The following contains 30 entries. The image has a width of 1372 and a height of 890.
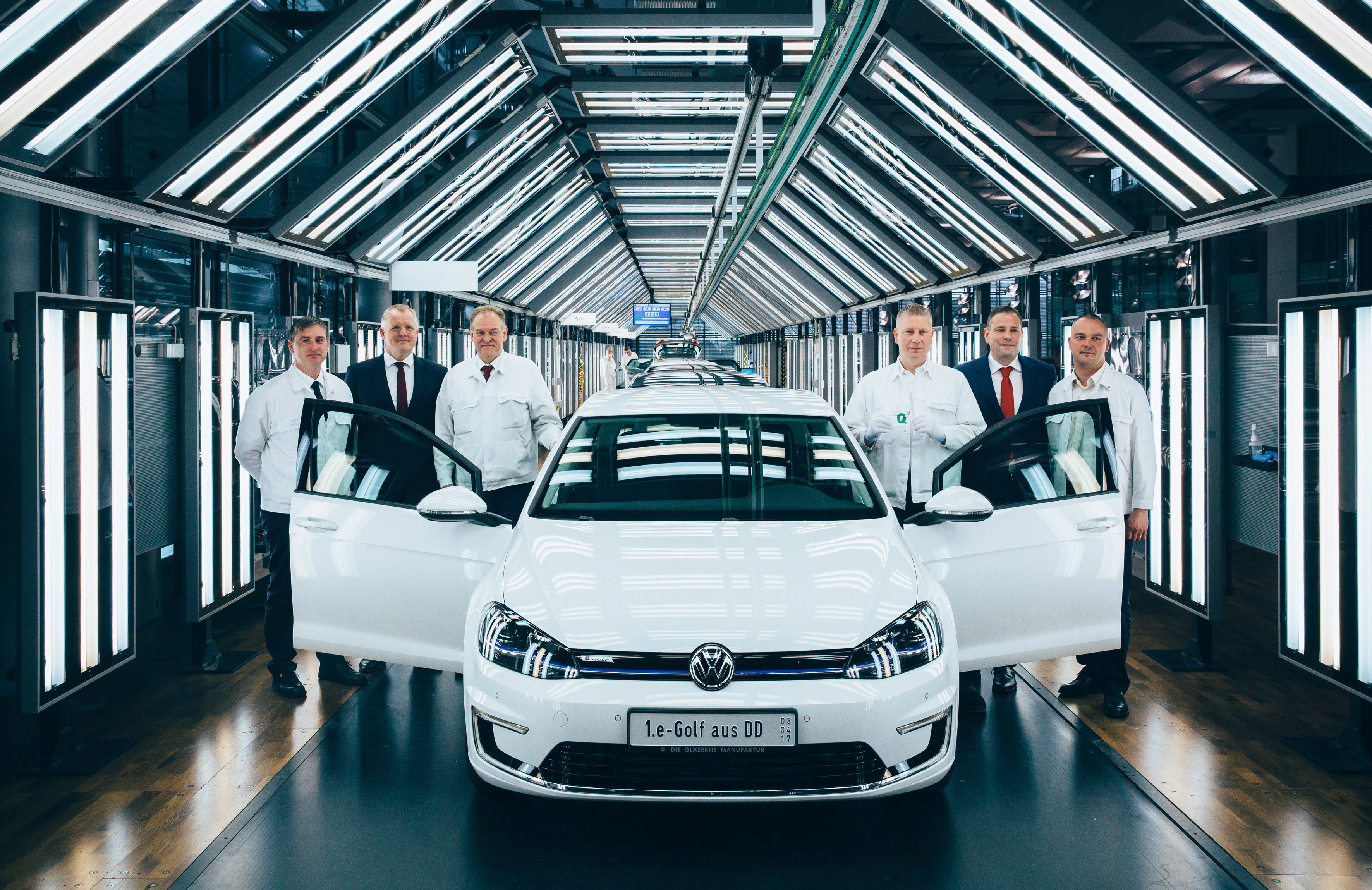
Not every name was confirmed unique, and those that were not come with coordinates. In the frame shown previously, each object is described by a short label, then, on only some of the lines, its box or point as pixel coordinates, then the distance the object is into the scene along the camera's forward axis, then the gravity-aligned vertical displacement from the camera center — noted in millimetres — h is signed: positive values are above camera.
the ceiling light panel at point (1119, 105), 4547 +1751
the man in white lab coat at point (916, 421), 4219 +76
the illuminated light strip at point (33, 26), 3107 +1432
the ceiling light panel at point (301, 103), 4652 +1866
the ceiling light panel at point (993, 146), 6059 +2053
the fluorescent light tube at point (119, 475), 3816 -119
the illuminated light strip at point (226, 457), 5094 -67
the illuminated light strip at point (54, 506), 3377 -218
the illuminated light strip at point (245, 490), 5363 -266
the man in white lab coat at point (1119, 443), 3902 -36
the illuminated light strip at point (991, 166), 6500 +2003
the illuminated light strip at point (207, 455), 4809 -49
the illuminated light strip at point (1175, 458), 5023 -128
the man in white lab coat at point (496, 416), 4527 +132
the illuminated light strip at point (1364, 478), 3322 -167
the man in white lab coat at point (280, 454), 4117 -41
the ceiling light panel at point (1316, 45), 3316 +1443
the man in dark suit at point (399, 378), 4551 +329
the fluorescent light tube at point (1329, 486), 3490 -204
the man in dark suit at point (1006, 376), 4375 +291
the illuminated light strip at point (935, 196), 7980 +2161
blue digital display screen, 39562 +5397
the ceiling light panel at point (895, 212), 9055 +2310
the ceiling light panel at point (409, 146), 6293 +2207
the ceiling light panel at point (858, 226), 10531 +2541
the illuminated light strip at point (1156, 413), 5277 +128
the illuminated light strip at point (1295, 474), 3643 -164
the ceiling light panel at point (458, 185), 8047 +2375
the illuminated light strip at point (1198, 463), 4762 -148
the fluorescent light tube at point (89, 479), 3582 -128
